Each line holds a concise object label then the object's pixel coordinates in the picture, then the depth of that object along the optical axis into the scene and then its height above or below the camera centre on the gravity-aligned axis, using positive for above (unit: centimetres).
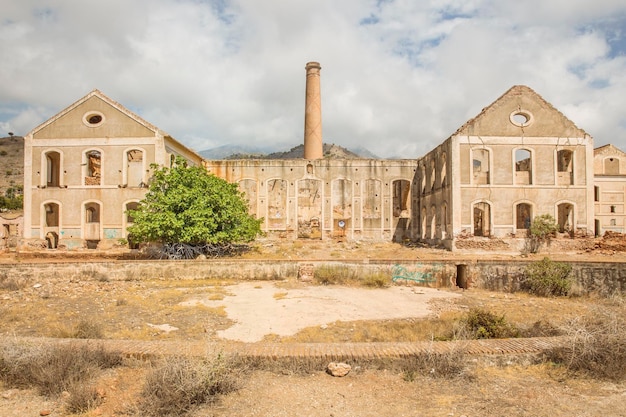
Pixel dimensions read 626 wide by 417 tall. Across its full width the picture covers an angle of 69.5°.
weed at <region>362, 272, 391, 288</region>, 1570 -218
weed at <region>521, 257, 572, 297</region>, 1495 -203
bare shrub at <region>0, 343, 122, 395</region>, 571 -196
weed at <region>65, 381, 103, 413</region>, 520 -212
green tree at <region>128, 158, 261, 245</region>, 2008 +25
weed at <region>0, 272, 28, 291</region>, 1559 -228
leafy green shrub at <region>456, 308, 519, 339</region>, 870 -217
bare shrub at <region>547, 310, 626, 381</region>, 611 -187
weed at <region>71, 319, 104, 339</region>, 850 -219
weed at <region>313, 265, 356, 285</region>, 1600 -203
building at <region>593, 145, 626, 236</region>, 3191 +112
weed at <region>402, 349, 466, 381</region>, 621 -205
